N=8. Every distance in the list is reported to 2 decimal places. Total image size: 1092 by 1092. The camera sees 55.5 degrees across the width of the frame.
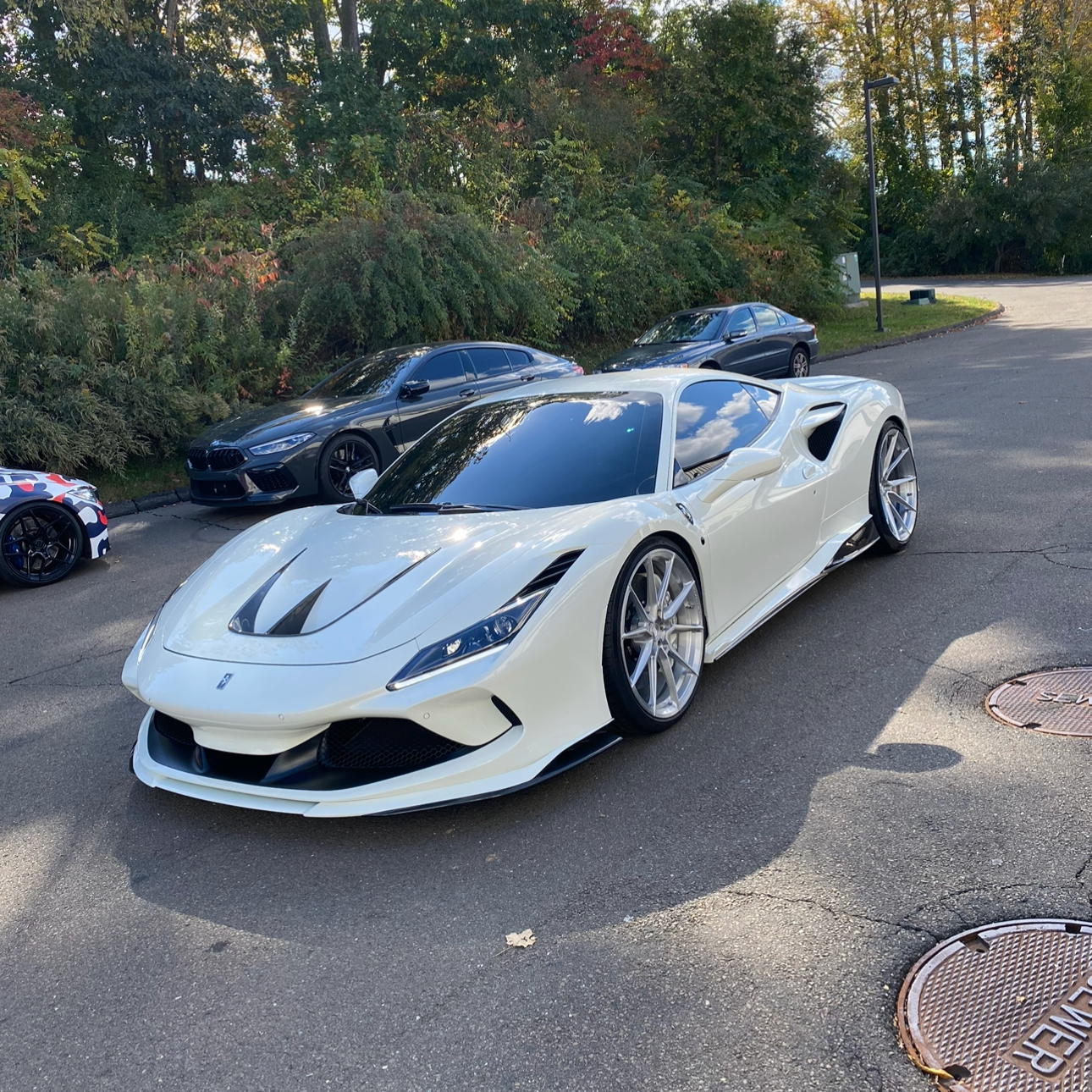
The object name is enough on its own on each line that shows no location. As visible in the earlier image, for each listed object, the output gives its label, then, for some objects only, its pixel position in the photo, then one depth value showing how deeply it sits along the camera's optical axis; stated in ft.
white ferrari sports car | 10.85
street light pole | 70.38
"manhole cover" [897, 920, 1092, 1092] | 7.20
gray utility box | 98.17
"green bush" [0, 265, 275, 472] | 36.78
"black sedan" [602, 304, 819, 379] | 46.80
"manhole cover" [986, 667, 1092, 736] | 12.37
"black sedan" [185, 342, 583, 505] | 31.45
